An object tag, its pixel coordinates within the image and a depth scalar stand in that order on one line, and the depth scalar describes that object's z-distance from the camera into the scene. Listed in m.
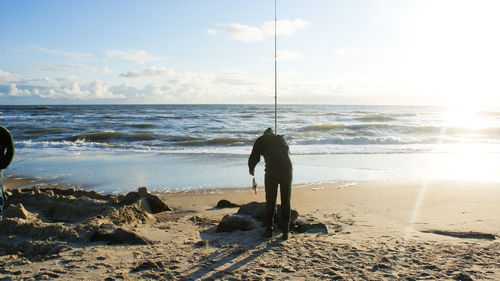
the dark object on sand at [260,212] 5.04
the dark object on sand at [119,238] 4.31
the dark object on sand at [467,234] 4.55
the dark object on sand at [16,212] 4.98
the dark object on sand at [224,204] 6.50
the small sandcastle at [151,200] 6.00
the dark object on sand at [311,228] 4.84
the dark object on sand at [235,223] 4.89
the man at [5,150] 4.02
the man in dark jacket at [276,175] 4.56
